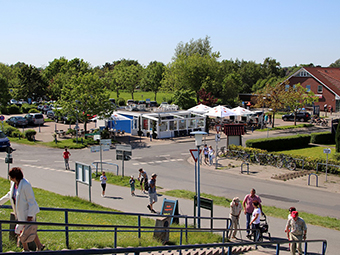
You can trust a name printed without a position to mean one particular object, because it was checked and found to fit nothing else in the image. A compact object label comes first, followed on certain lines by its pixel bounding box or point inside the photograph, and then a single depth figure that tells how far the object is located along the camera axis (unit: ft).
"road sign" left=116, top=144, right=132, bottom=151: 68.82
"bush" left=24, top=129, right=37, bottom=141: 111.14
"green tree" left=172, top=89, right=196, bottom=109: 172.04
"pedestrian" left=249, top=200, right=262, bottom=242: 38.02
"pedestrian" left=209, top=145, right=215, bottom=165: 87.23
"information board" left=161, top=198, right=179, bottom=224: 40.96
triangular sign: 45.67
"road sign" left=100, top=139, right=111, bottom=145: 72.69
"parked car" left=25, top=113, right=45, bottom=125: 142.41
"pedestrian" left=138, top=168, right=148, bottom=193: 59.82
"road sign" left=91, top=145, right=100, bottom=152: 72.23
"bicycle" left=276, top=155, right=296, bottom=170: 81.98
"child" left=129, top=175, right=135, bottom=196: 58.15
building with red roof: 205.57
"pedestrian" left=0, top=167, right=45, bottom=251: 20.23
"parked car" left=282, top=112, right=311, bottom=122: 165.58
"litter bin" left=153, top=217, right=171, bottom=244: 32.18
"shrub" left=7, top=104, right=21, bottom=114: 181.49
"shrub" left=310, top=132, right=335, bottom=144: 118.62
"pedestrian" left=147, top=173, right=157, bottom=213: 50.88
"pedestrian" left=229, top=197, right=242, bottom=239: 39.55
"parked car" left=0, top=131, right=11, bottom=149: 98.24
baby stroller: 38.49
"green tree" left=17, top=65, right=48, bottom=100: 215.10
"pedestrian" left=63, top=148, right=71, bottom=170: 77.53
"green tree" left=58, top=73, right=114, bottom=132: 111.86
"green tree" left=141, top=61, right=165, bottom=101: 288.92
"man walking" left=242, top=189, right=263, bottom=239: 40.73
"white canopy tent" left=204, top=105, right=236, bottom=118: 124.02
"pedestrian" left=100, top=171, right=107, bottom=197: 57.93
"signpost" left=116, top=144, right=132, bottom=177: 68.85
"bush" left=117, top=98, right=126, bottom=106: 234.58
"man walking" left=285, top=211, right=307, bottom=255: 34.32
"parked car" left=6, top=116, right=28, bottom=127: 138.31
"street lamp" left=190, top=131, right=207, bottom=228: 44.50
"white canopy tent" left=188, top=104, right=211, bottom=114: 138.68
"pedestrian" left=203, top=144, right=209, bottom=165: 90.29
